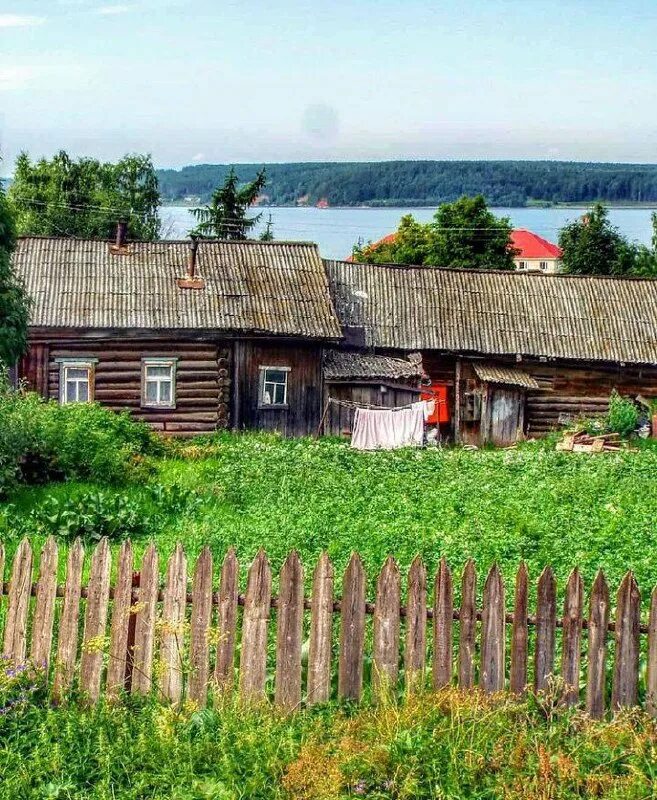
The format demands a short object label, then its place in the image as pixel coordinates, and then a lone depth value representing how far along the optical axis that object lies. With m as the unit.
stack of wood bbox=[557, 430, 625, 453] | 25.00
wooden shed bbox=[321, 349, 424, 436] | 26.36
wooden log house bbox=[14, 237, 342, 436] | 25.44
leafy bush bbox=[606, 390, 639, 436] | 27.25
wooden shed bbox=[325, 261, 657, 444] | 28.31
